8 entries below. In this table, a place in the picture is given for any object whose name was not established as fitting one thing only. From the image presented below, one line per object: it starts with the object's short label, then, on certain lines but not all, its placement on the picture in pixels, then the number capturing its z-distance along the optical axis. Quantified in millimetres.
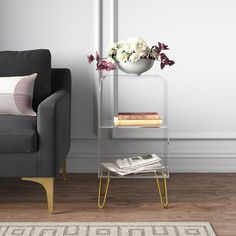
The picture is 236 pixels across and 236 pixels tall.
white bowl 3043
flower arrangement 2994
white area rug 2557
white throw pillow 3172
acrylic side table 3803
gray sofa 2803
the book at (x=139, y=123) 2982
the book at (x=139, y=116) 3000
